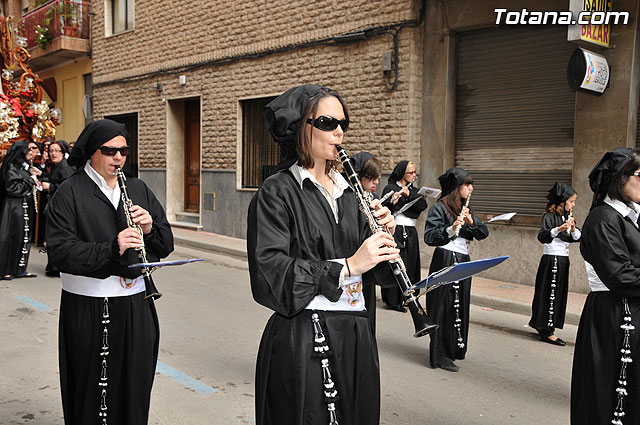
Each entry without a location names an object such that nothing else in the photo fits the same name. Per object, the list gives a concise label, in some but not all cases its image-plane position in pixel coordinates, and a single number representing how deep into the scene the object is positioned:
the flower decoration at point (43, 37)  21.48
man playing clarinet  3.39
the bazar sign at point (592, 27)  8.38
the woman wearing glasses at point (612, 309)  3.48
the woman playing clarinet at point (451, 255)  5.99
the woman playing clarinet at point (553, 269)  7.04
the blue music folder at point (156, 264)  3.08
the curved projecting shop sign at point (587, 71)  8.50
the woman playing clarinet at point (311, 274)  2.42
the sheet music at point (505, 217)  6.27
